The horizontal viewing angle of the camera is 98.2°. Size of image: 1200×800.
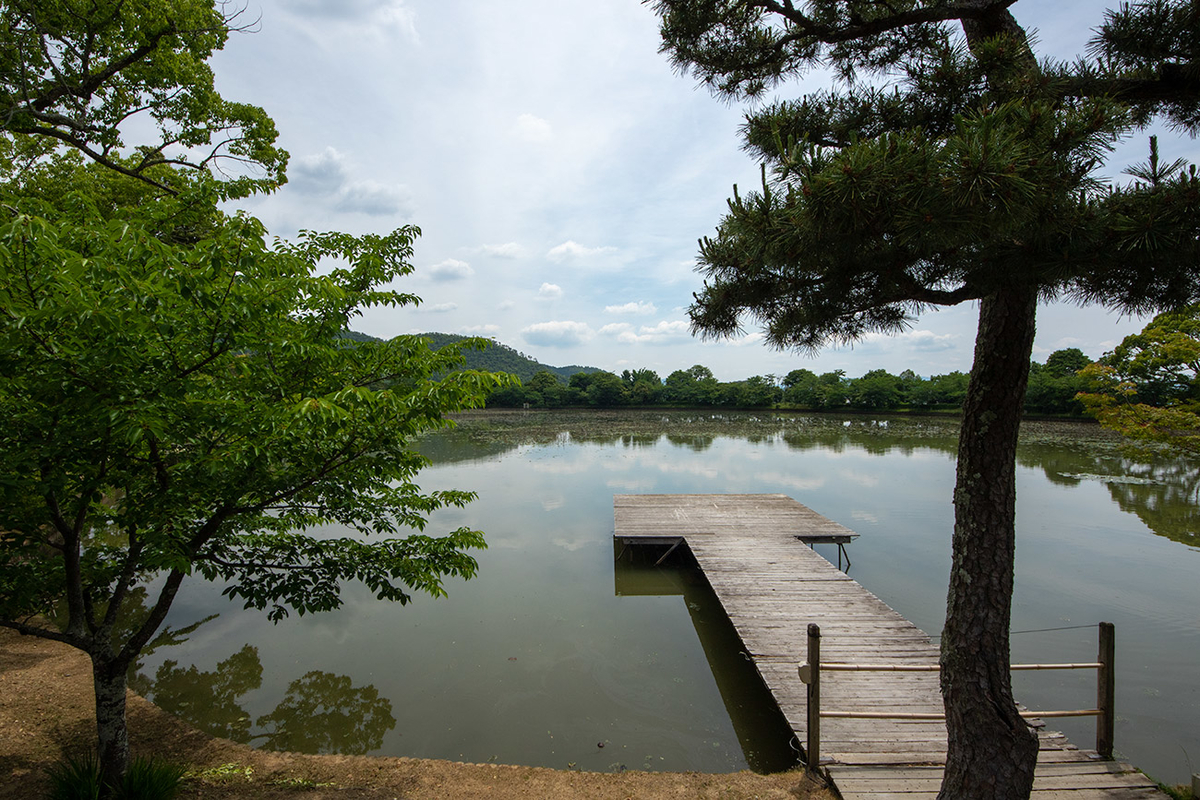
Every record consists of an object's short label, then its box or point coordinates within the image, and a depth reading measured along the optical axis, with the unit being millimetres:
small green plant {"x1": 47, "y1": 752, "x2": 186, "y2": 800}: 3311
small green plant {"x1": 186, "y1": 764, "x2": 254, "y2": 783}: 3971
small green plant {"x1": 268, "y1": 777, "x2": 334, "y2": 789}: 3936
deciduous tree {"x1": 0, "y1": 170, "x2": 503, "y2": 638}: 2371
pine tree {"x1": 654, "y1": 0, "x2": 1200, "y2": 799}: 1849
